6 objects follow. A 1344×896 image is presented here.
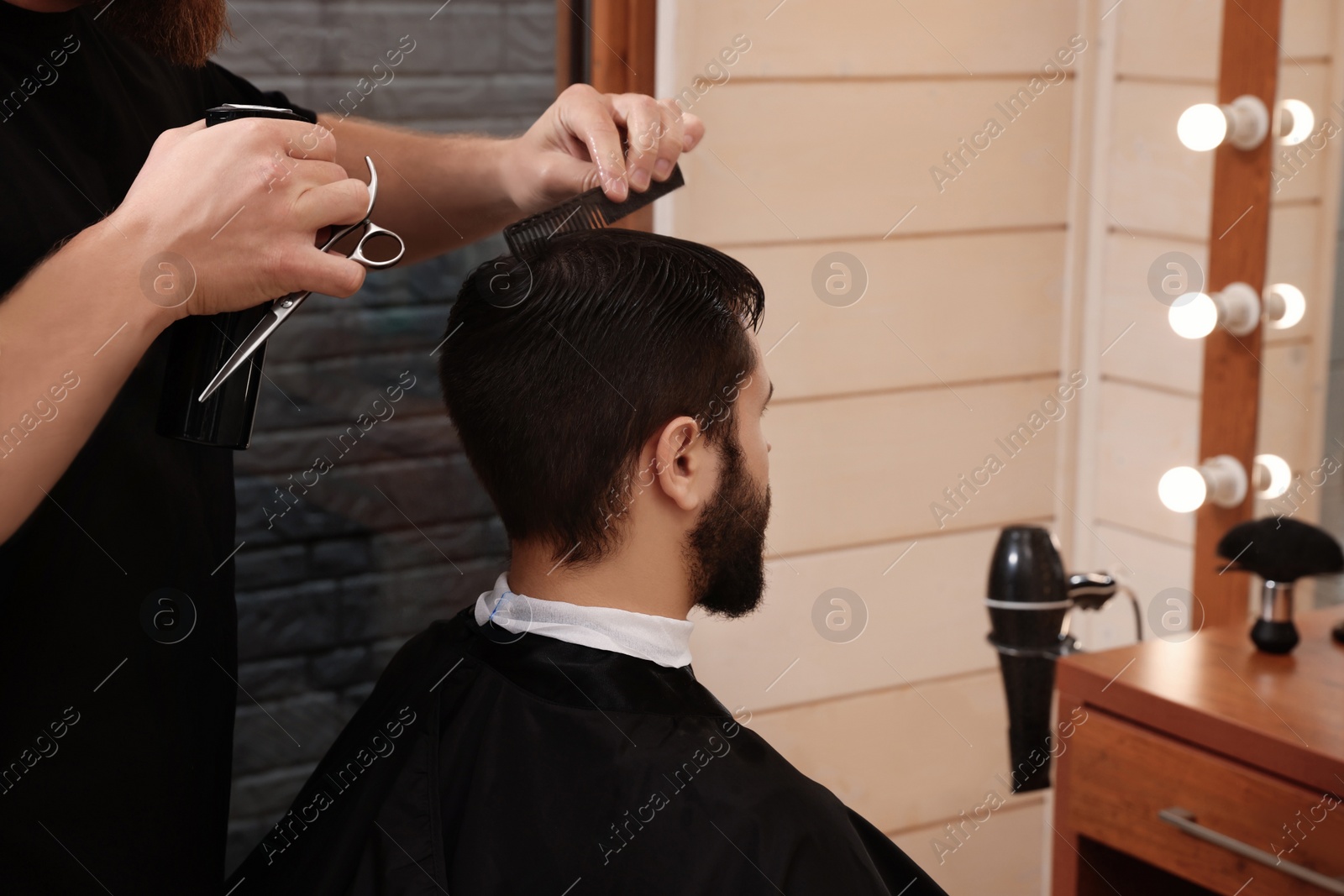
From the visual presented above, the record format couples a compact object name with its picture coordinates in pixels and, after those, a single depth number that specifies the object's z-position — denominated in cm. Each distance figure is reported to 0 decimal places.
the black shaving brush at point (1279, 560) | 214
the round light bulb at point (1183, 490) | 248
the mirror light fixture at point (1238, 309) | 239
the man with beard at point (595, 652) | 186
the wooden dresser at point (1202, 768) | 204
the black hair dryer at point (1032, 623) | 217
